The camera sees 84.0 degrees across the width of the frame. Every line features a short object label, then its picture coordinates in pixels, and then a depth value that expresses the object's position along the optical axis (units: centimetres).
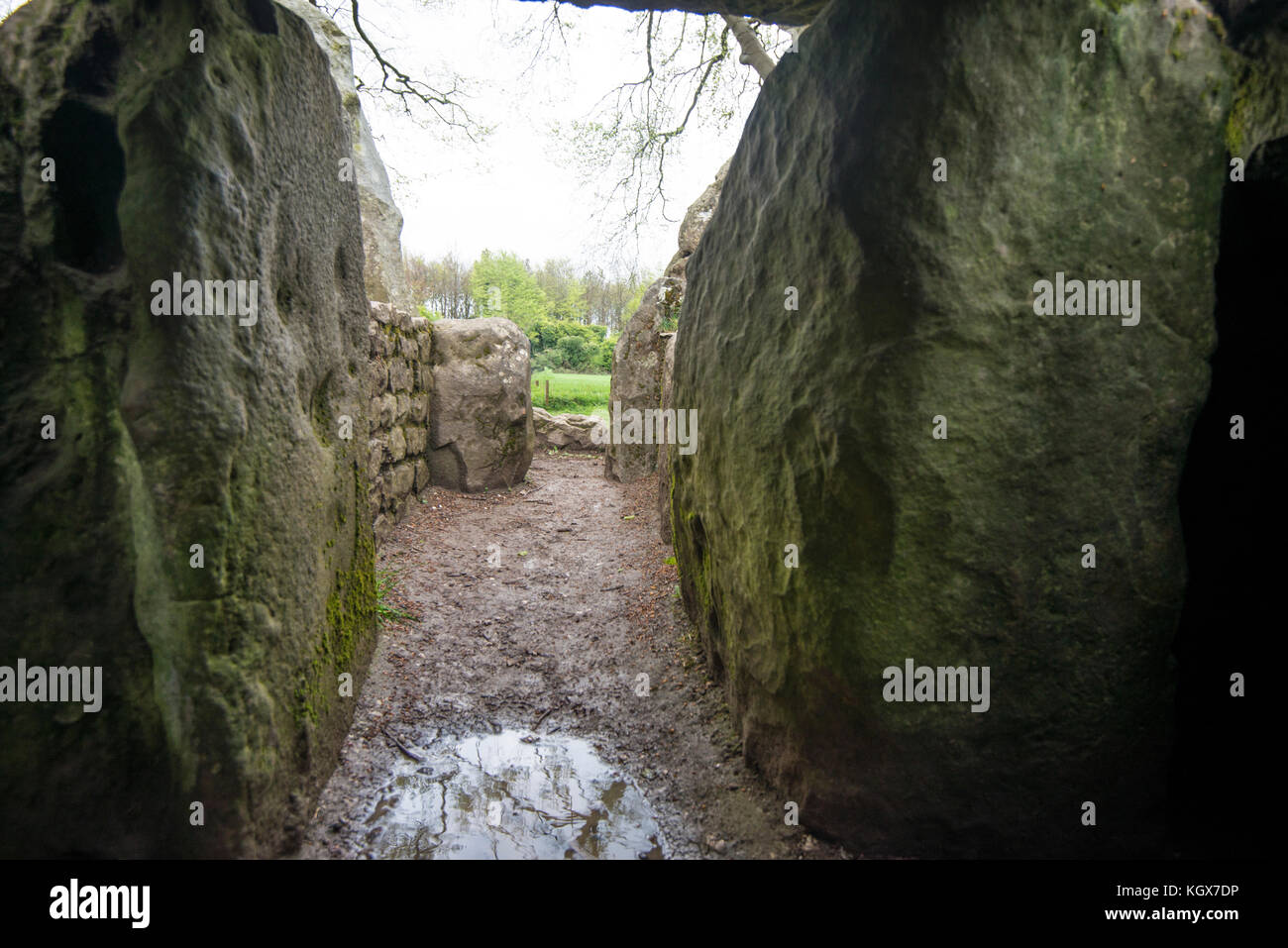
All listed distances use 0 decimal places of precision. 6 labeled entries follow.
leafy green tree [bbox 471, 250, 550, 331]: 3509
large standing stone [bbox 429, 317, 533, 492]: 880
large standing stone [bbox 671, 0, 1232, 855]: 232
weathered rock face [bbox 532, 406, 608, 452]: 1374
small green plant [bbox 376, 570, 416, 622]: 478
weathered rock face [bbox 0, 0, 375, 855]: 221
